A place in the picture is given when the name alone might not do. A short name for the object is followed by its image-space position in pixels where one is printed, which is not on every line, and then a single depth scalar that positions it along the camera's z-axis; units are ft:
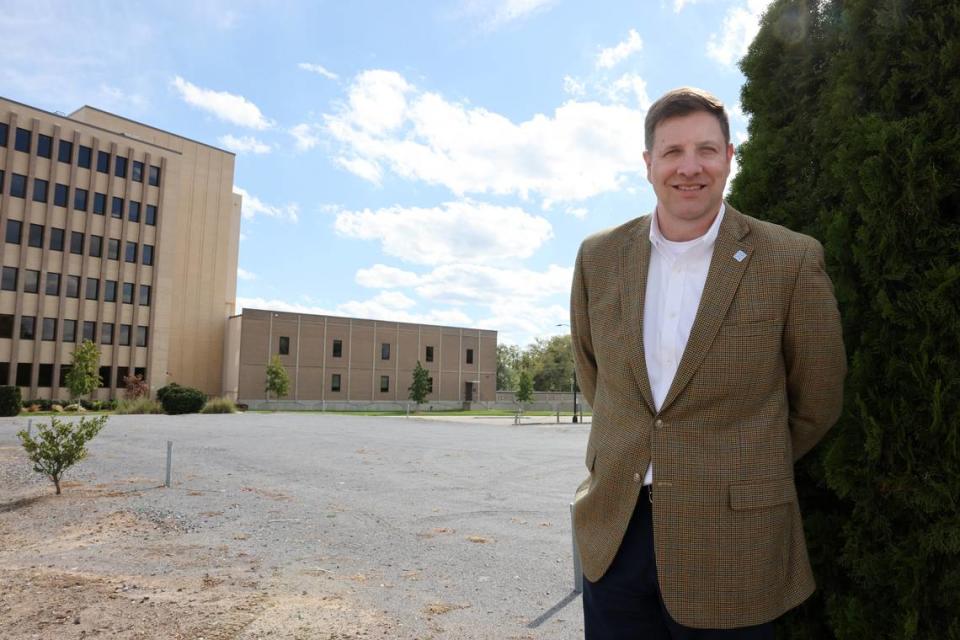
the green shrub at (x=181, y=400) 129.80
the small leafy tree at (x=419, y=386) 220.39
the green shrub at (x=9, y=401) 121.49
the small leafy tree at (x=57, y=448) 35.42
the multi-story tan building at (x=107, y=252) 162.91
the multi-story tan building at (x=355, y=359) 201.87
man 6.53
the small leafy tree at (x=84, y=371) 151.64
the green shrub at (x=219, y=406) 136.56
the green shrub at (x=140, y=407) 131.95
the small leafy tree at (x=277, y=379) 192.44
